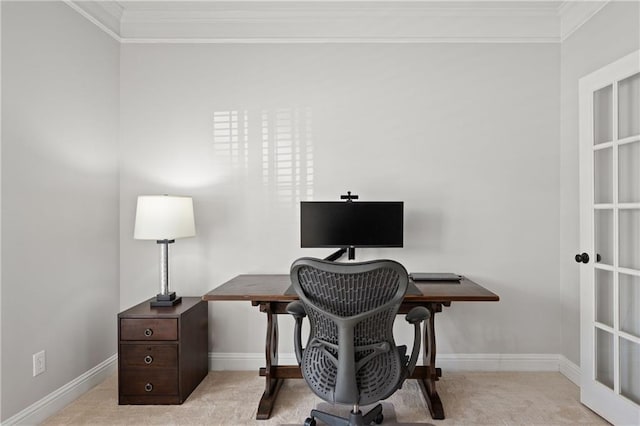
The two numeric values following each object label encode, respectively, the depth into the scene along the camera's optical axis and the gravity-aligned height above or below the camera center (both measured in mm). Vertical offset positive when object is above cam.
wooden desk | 2430 -573
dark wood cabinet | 2631 -924
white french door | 2281 -156
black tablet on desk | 2853 -445
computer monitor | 2943 -71
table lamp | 2762 -68
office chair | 1888 -540
